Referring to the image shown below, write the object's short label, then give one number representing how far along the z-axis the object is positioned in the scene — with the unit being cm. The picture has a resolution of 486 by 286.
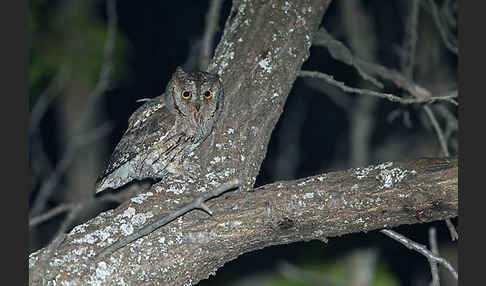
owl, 701
